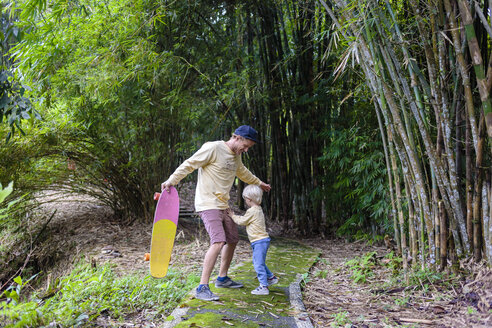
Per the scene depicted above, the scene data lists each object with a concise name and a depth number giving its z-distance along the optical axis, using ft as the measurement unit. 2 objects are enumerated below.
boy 8.80
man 8.25
